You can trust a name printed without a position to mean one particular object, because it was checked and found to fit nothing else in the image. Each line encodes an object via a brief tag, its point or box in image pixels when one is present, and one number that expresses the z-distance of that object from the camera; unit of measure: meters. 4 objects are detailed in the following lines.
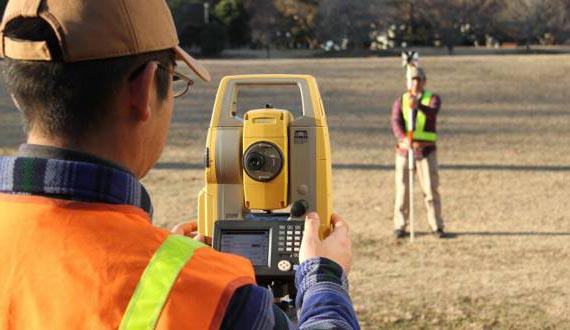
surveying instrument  2.48
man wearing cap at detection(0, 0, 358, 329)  1.23
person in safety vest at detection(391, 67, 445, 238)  8.75
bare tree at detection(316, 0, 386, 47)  60.66
